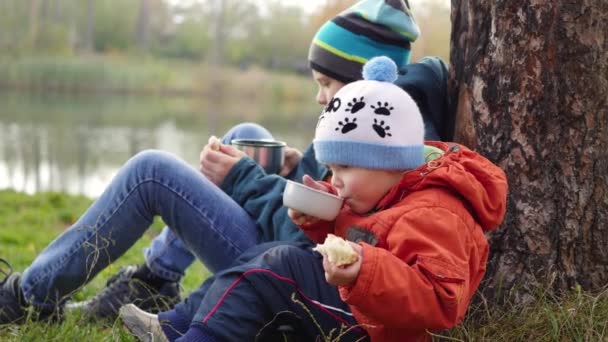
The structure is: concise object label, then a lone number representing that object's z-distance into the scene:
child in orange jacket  1.61
